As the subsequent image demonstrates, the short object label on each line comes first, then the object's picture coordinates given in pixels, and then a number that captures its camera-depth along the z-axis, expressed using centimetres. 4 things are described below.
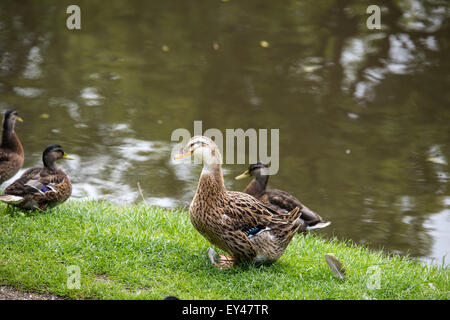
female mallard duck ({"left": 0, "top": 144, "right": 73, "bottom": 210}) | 1199
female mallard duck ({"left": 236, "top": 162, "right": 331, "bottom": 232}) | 1402
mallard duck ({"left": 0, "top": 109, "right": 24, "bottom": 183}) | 1481
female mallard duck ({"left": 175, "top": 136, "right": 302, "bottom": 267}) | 1019
